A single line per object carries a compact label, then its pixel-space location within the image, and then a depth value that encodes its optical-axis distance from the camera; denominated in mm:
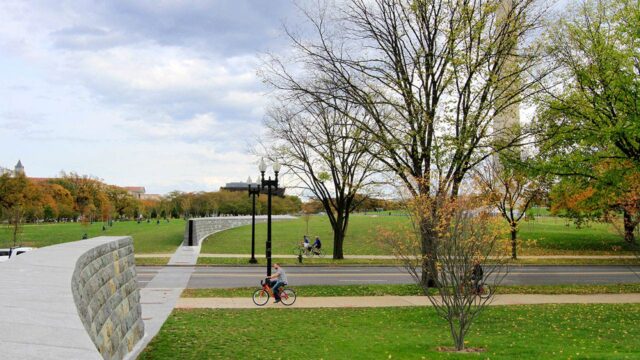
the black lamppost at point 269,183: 21752
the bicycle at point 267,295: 17098
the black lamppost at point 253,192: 29059
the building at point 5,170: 73188
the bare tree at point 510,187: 33250
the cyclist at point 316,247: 35406
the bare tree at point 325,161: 30562
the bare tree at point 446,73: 19703
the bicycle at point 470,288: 11430
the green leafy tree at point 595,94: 21281
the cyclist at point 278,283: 16953
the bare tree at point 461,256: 11289
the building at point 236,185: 187875
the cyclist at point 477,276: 12227
